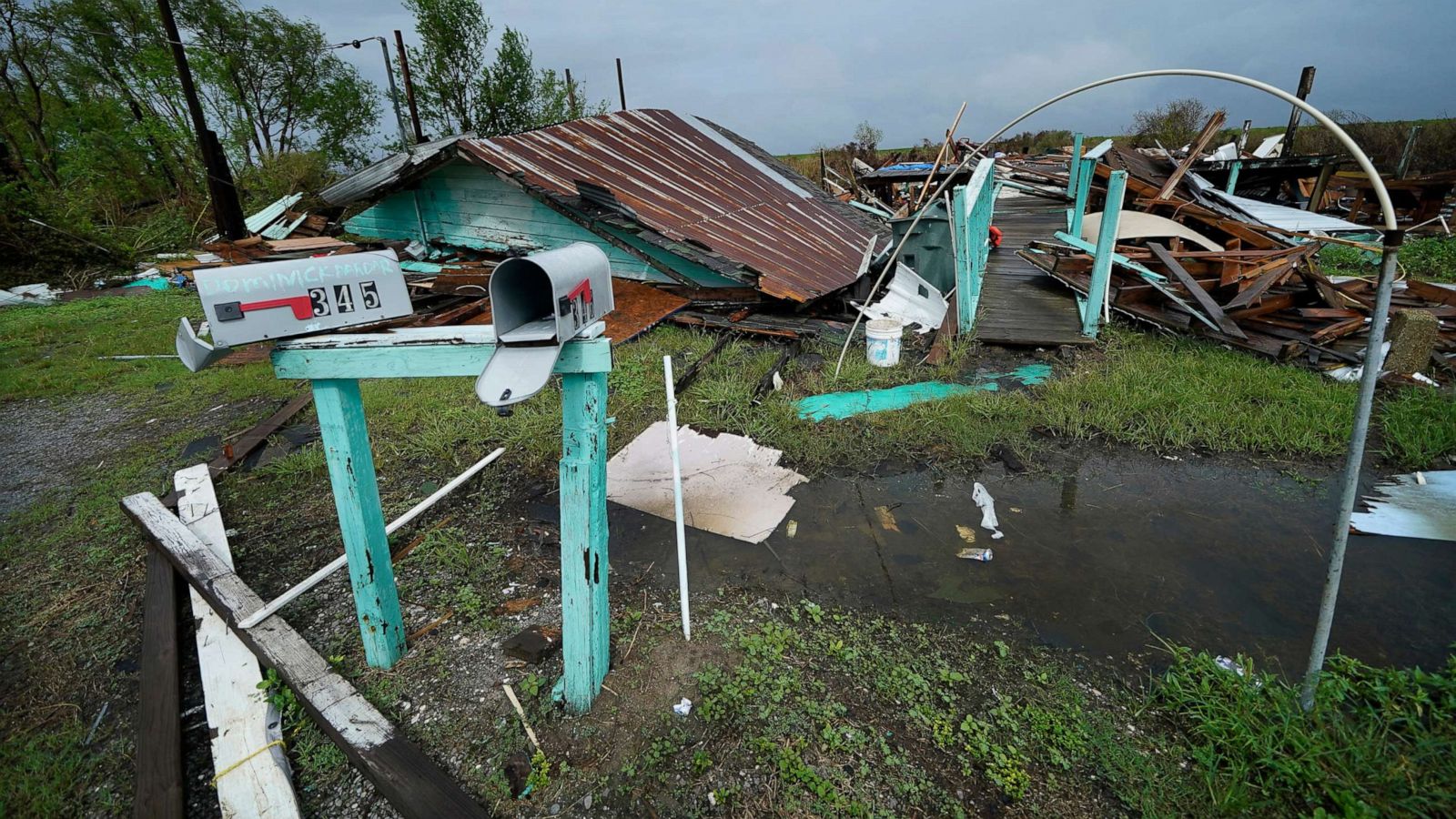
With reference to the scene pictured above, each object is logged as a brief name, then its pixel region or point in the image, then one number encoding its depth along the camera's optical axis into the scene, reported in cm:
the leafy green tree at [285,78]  2038
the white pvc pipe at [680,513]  272
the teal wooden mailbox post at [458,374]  204
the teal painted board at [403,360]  199
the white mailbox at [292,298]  182
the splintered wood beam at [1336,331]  581
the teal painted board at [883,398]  535
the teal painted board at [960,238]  621
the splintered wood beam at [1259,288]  610
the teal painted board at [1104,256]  601
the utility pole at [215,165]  1081
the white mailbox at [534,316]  166
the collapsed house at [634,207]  771
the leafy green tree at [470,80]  2062
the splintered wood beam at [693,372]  581
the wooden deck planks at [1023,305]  665
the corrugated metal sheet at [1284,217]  1096
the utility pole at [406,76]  1684
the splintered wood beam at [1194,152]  996
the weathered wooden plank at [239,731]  217
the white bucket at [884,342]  615
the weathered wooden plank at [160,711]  217
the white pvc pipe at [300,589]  283
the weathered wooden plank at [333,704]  208
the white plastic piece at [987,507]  374
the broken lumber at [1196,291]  616
